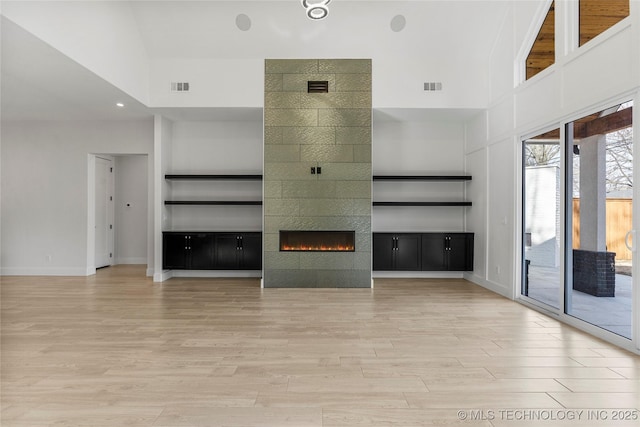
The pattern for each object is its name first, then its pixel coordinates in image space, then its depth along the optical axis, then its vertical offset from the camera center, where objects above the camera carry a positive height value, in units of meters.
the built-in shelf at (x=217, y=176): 6.47 +0.71
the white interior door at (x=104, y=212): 7.58 +0.05
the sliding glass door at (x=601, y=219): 3.26 -0.02
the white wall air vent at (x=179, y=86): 5.88 +2.12
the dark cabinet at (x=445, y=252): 6.40 -0.64
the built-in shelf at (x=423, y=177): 6.48 +0.71
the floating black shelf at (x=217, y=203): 6.48 +0.22
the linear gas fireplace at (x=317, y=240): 5.97 -0.41
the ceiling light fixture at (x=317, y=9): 4.10 +2.45
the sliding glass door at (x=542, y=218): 4.20 -0.01
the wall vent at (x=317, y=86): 5.88 +2.15
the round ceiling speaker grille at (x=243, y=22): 5.34 +2.92
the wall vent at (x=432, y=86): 5.88 +2.16
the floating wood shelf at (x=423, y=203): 6.47 +0.24
